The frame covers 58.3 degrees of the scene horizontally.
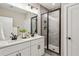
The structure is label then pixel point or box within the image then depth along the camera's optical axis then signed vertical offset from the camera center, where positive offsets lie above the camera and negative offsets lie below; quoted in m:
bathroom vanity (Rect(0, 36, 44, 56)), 1.35 -0.47
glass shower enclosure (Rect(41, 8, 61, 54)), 3.14 -0.06
